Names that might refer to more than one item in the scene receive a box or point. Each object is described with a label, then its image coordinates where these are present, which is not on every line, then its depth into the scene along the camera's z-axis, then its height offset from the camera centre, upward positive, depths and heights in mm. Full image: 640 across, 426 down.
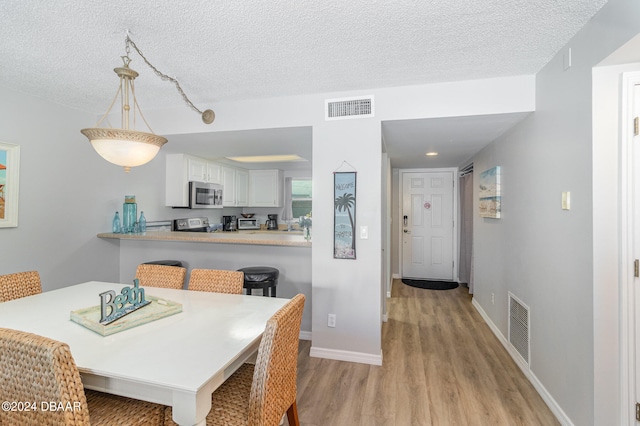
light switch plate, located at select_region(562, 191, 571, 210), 1751 +98
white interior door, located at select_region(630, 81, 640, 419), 1475 -71
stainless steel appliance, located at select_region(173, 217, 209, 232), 4223 -164
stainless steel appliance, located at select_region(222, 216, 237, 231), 5394 -186
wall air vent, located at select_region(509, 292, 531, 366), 2369 -950
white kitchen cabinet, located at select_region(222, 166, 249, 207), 5062 +499
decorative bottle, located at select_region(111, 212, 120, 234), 3449 -152
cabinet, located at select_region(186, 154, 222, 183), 4180 +662
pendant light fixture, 1486 +369
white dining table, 1028 -558
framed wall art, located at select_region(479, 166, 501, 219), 3000 +246
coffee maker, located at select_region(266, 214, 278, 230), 5691 -152
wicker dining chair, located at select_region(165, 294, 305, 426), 1163 -758
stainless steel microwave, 4133 +275
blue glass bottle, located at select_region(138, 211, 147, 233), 3635 -121
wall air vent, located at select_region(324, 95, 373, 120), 2529 +935
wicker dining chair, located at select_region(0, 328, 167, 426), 921 -552
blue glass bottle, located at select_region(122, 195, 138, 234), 3475 -10
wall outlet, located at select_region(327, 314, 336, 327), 2641 -946
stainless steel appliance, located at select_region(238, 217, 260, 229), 5523 -171
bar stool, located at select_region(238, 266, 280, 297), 2752 -607
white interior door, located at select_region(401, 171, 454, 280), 5473 -176
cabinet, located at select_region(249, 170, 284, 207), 5668 +512
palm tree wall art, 2578 +6
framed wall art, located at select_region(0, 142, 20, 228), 2486 +250
